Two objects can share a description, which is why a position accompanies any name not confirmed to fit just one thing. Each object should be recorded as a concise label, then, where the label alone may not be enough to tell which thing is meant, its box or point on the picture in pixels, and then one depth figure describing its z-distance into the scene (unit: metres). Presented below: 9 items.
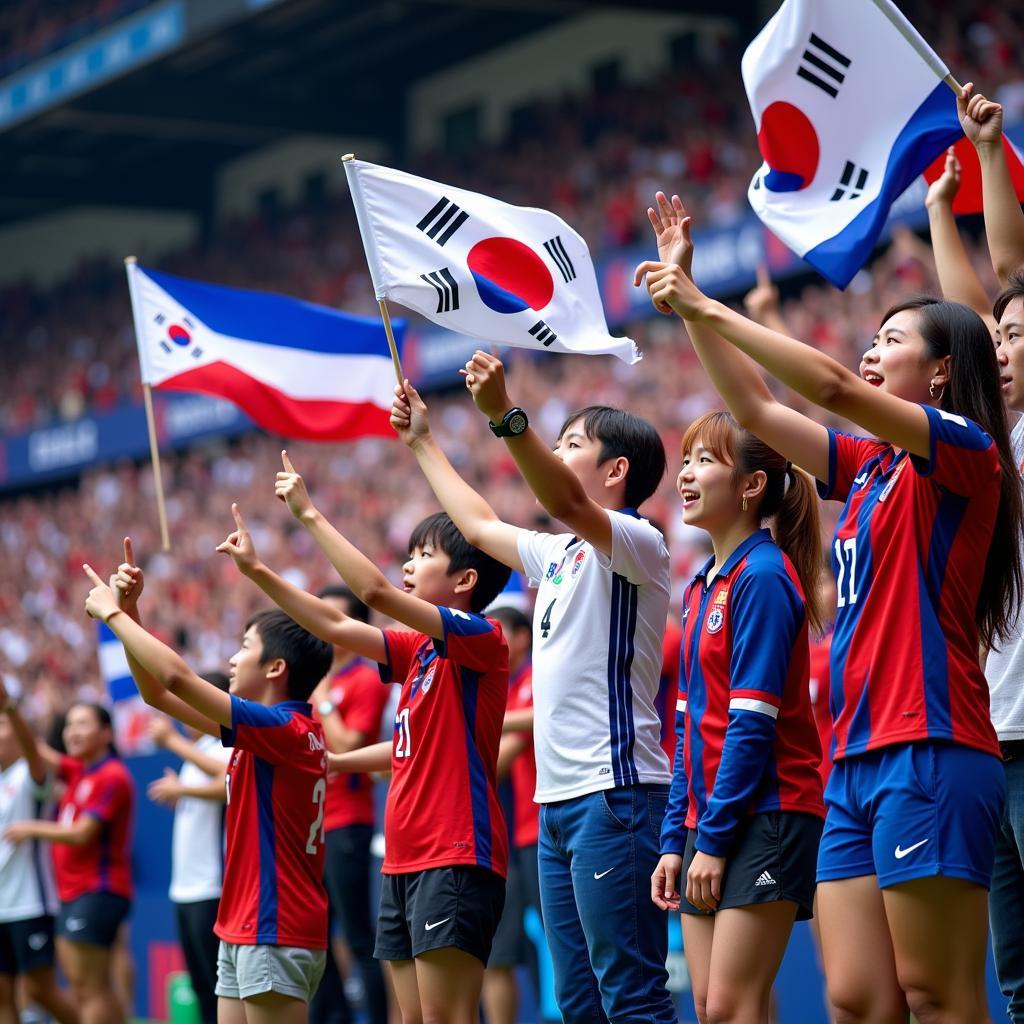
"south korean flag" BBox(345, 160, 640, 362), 9.89
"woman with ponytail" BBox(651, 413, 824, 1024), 7.40
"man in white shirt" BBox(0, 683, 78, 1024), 16.30
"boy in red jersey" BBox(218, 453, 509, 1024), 9.08
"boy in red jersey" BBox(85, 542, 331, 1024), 9.84
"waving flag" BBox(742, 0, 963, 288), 9.77
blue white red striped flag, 13.05
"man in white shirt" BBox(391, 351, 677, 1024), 8.17
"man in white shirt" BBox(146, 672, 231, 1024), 14.49
